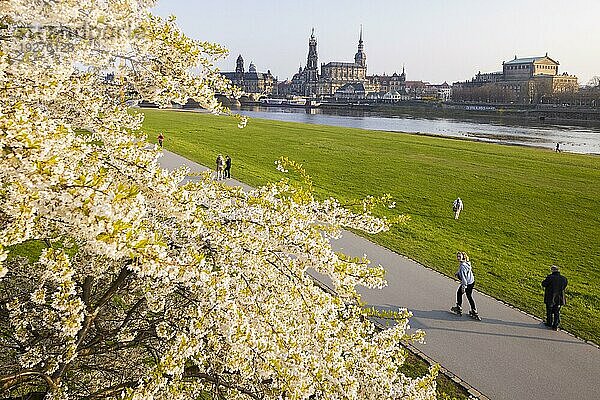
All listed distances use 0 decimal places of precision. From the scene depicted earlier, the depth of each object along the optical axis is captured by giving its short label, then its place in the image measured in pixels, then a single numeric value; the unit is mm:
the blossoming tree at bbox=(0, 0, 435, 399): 3107
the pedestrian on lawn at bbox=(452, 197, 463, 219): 20734
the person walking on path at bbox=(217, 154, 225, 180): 23688
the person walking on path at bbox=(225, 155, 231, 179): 23562
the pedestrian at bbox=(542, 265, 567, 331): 10820
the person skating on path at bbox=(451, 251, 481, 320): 11263
